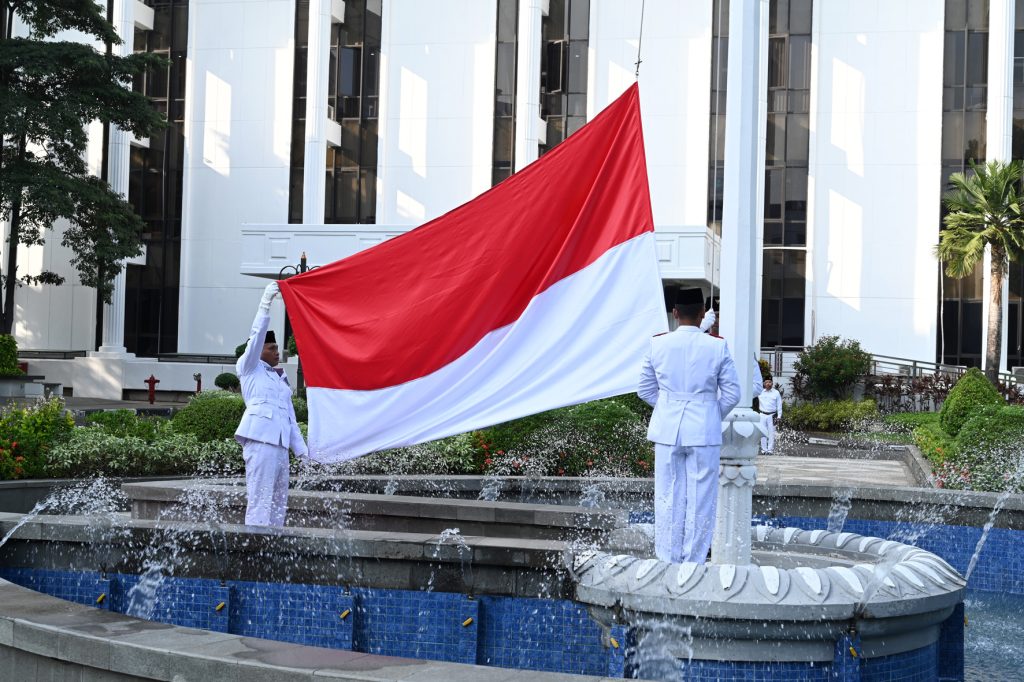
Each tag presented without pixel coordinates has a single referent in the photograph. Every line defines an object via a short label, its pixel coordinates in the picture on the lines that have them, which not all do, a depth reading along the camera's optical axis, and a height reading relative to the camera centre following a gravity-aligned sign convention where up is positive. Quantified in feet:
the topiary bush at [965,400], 56.85 -1.35
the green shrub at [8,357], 87.31 -0.71
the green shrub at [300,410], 53.42 -2.53
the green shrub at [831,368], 104.78 +0.07
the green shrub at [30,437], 40.91 -3.21
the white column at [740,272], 21.25 +1.77
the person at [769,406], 67.15 -2.34
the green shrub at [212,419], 45.75 -2.63
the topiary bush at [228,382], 95.09 -2.37
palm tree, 108.78 +13.83
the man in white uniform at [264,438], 27.81 -2.02
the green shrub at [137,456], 41.91 -3.88
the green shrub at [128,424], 45.85 -3.01
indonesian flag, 23.57 +1.11
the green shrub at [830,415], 95.81 -3.87
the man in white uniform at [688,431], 21.77 -1.25
